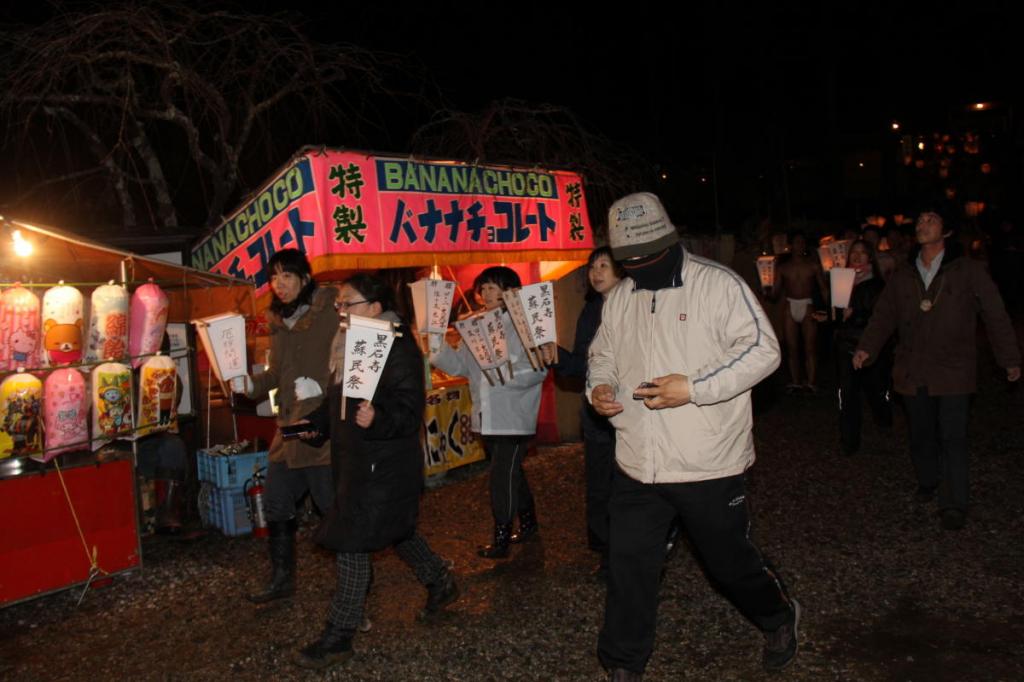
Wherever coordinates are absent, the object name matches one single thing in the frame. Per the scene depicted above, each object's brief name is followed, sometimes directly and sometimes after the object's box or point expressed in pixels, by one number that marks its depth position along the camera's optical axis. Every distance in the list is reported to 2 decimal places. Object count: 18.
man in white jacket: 3.59
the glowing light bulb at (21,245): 5.51
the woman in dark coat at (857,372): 8.40
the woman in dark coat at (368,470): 4.42
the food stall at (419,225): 7.00
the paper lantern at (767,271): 12.54
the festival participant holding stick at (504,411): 6.02
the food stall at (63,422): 5.48
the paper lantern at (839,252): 9.88
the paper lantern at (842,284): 8.38
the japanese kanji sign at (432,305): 6.54
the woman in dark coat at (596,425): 5.38
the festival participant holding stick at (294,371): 5.36
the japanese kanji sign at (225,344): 5.58
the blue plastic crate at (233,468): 7.04
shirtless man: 12.02
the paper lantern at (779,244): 13.38
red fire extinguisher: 6.89
